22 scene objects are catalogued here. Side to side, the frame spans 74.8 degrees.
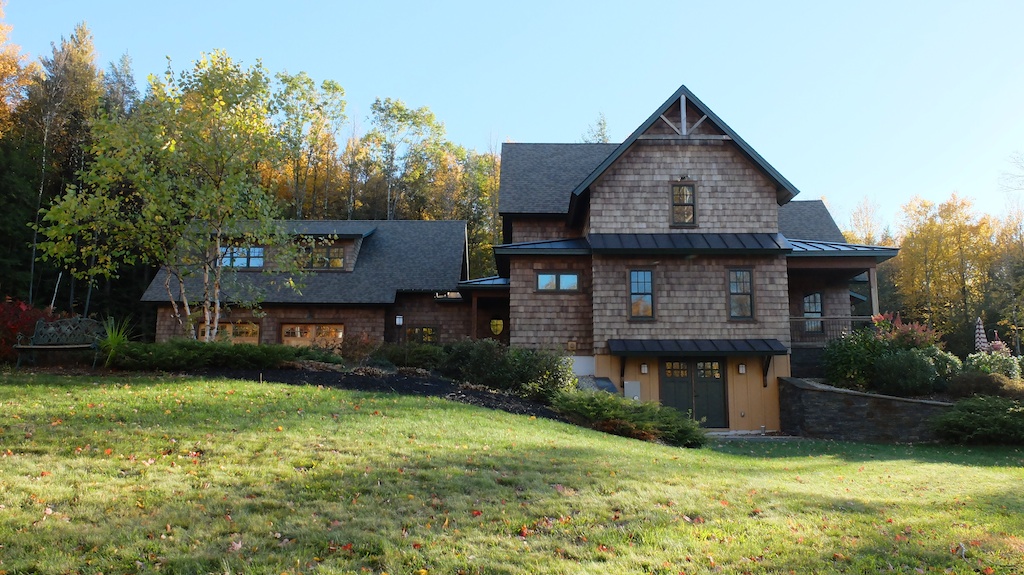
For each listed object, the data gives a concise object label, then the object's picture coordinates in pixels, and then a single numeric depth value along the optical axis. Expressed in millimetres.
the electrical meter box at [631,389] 18734
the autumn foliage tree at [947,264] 39500
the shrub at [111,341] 14098
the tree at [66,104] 32219
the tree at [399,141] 46406
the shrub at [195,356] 14227
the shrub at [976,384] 15430
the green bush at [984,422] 13679
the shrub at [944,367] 16547
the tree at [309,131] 42031
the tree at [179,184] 15523
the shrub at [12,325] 14211
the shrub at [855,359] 17672
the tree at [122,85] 38688
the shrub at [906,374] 16312
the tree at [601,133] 49125
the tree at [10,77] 30517
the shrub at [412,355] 17922
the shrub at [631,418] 12820
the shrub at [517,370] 15414
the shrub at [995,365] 16047
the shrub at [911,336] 17594
